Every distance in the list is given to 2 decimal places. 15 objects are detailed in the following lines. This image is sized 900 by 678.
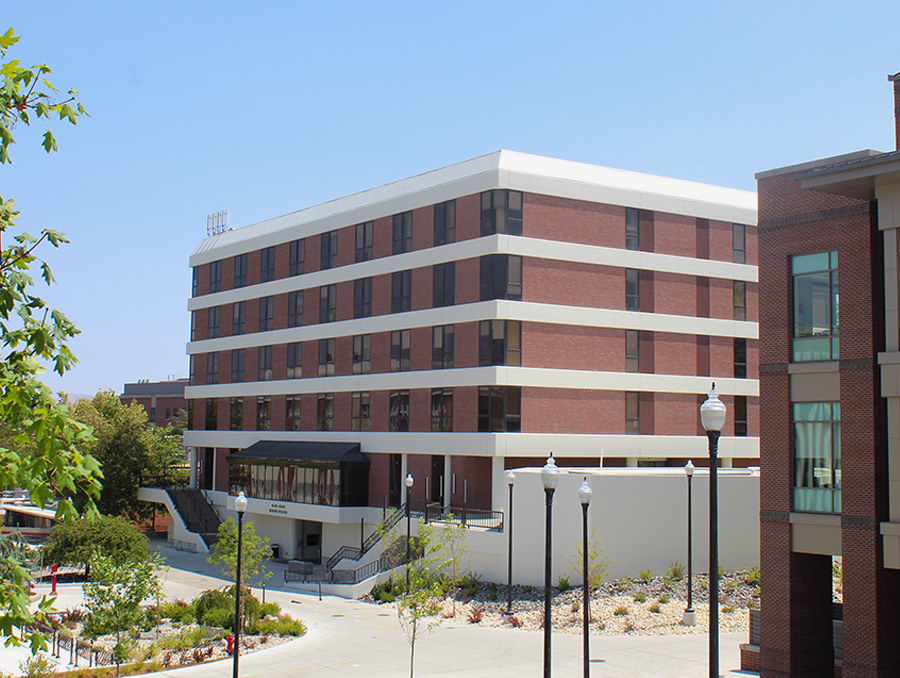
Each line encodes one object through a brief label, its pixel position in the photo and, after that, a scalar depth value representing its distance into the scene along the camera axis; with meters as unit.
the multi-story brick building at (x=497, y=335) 45.75
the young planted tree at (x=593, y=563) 35.84
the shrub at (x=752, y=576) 36.34
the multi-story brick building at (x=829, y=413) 21.09
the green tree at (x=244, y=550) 36.03
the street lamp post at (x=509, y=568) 35.59
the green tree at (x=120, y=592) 26.55
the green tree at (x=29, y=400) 7.91
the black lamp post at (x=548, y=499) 19.52
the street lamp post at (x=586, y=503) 22.72
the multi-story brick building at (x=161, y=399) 123.94
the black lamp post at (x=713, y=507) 13.72
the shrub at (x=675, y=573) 37.72
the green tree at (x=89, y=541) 48.88
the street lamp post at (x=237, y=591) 23.75
